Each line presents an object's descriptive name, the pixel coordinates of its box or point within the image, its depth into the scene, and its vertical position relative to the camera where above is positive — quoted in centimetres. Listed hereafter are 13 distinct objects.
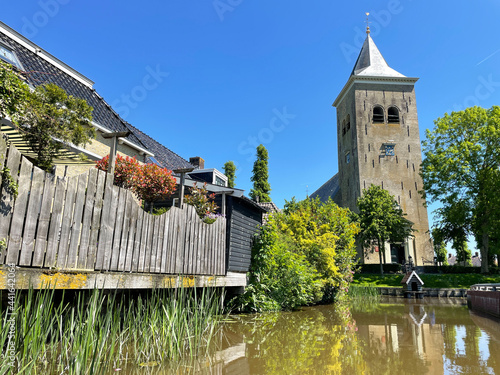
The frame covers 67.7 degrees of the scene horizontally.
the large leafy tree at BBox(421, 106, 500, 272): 2772 +799
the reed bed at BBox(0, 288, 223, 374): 330 -78
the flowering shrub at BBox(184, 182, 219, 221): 928 +163
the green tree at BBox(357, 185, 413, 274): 3100 +422
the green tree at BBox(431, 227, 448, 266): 3128 +302
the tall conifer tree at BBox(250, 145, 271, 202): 4180 +1040
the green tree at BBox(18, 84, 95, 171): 668 +259
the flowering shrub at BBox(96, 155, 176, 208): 905 +213
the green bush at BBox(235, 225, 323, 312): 1182 -28
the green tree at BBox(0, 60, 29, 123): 485 +226
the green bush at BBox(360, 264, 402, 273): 3155 +30
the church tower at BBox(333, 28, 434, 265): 3569 +1253
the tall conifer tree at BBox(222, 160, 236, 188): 4088 +1075
